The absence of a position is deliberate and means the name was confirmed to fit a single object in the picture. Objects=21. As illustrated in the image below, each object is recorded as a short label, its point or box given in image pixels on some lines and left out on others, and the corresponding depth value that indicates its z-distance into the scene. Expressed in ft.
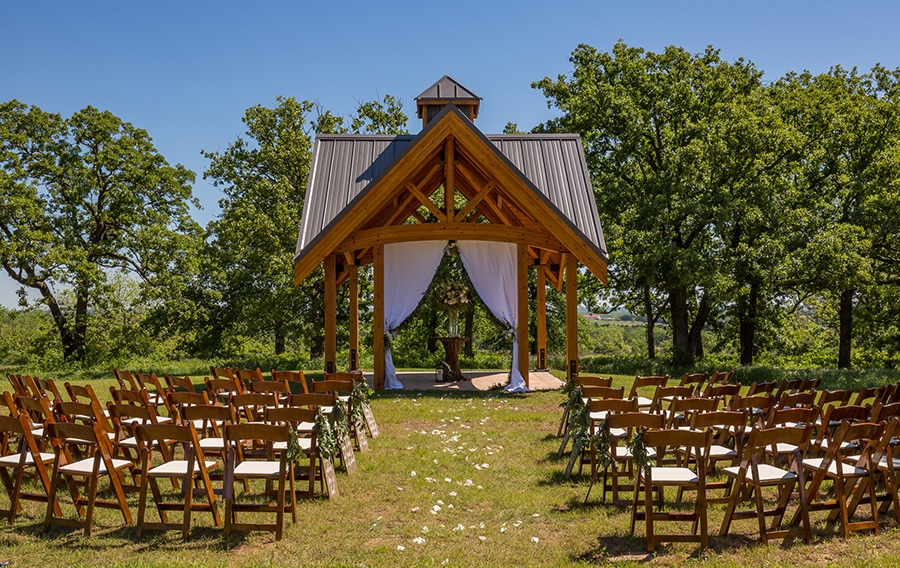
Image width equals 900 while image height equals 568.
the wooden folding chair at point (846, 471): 20.59
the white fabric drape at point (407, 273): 56.18
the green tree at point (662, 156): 73.05
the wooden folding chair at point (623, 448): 22.02
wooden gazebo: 51.44
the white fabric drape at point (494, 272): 56.13
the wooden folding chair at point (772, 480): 19.81
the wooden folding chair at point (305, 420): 23.50
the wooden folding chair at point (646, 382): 32.33
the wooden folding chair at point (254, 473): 20.33
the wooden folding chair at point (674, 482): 19.53
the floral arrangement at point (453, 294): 58.08
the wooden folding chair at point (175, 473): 20.31
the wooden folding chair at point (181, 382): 32.96
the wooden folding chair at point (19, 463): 21.69
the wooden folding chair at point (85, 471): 20.68
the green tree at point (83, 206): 85.40
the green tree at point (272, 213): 85.66
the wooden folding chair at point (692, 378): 34.37
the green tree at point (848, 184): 66.59
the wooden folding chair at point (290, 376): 35.29
